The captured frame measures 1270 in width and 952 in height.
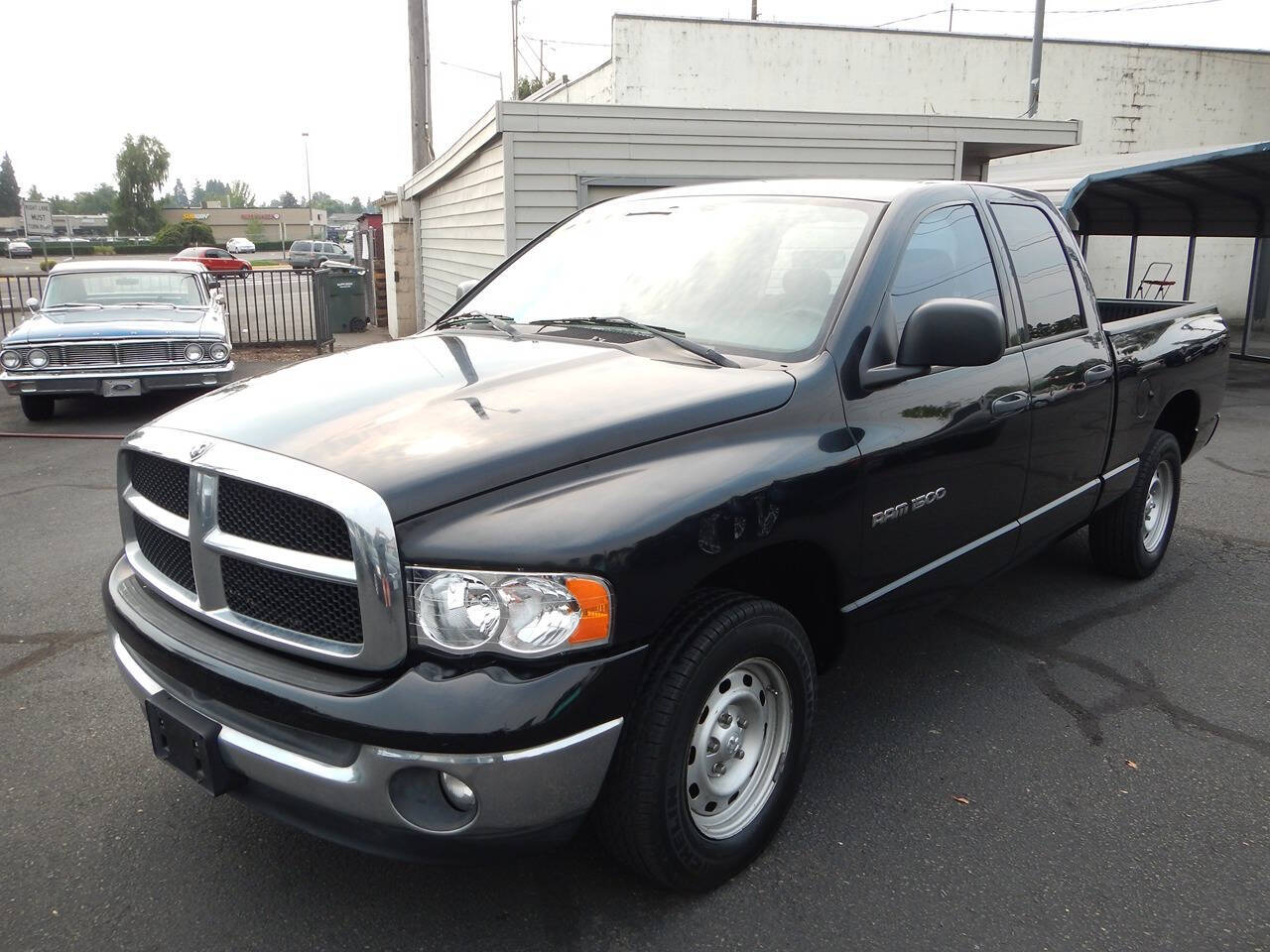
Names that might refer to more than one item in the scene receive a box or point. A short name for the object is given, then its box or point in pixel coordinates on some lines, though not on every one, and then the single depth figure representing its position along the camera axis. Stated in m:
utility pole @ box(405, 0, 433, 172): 17.30
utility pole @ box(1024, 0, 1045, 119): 15.68
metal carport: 10.95
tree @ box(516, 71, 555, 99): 40.29
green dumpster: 20.28
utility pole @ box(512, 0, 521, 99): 30.64
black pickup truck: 2.15
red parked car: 41.78
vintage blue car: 9.83
